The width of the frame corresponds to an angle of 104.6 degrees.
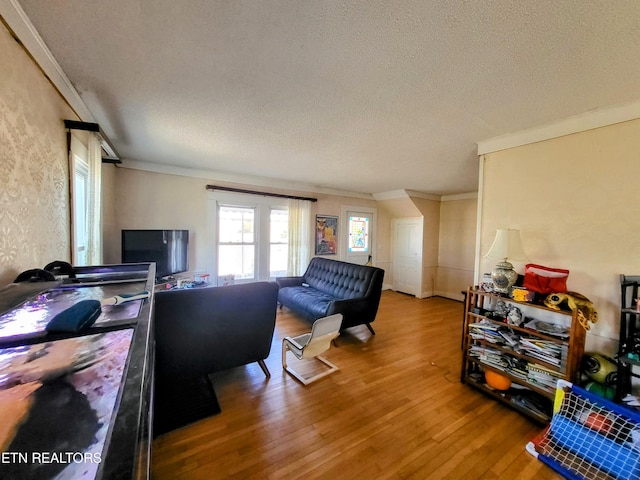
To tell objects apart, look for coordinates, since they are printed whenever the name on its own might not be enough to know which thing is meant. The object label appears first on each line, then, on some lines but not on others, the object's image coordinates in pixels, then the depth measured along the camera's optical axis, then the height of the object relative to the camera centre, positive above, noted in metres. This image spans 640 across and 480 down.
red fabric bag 1.81 -0.30
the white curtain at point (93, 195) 2.03 +0.28
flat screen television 3.16 -0.26
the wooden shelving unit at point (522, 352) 1.73 -0.88
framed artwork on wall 5.13 -0.02
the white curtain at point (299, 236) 4.78 -0.05
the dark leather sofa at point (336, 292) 3.07 -0.86
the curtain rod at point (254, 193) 3.99 +0.70
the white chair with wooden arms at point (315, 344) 2.15 -1.02
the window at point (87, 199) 2.01 +0.25
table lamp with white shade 2.01 -0.14
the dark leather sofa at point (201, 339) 1.78 -0.88
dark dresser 0.30 -0.28
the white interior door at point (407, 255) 5.51 -0.45
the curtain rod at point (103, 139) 1.74 +0.78
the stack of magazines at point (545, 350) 1.75 -0.81
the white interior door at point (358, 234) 5.52 +0.01
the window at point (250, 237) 4.20 -0.09
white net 1.38 -1.19
